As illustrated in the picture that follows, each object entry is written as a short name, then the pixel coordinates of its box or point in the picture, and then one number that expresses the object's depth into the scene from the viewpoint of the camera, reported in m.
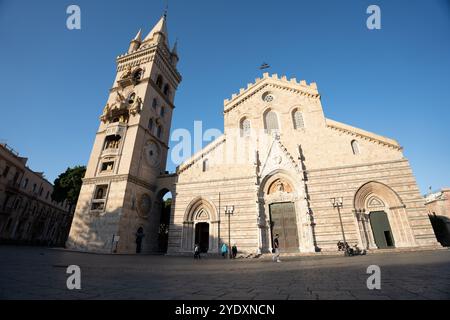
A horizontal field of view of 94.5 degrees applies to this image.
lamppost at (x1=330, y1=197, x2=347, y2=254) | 17.98
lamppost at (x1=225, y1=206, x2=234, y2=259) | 20.17
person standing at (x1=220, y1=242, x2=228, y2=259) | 18.14
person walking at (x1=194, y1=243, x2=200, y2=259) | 17.06
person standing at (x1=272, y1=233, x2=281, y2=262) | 13.06
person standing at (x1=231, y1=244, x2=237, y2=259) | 17.50
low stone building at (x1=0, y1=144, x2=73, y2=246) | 32.66
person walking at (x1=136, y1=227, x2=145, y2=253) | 21.56
